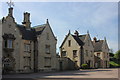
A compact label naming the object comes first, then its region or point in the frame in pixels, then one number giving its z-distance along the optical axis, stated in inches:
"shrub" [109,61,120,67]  1511.2
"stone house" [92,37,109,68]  1351.9
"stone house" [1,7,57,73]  711.7
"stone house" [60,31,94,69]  1102.3
